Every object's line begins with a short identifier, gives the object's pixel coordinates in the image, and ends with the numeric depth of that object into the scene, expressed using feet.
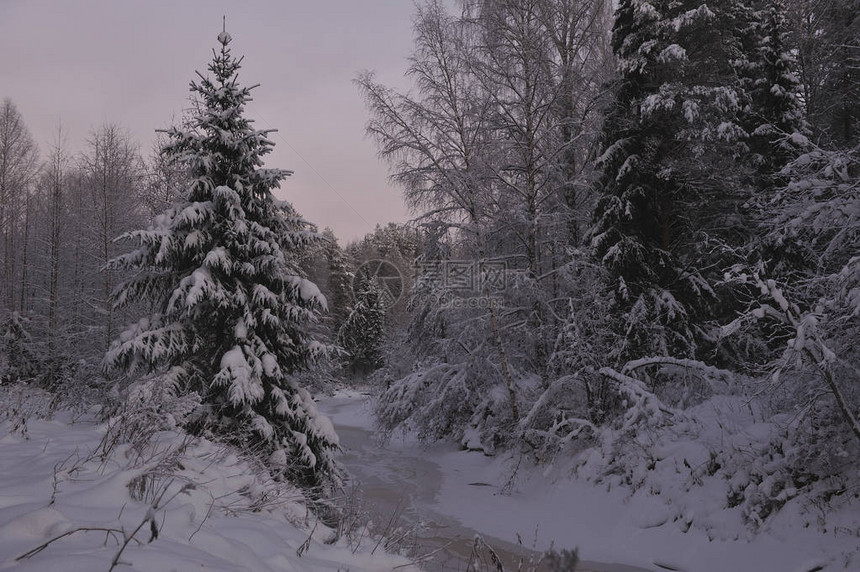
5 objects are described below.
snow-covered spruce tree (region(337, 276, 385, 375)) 125.18
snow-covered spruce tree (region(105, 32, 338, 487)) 24.89
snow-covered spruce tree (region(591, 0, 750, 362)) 36.81
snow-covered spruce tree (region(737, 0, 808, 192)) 48.44
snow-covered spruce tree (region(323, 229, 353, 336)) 144.15
